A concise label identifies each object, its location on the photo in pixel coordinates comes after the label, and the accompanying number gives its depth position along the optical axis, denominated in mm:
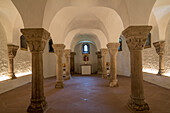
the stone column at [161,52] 6834
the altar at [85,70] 13425
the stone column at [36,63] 3346
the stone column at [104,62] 10359
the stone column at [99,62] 13795
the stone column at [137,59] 3354
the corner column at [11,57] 7021
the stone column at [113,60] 6773
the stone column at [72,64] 14821
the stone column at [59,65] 6785
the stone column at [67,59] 10595
